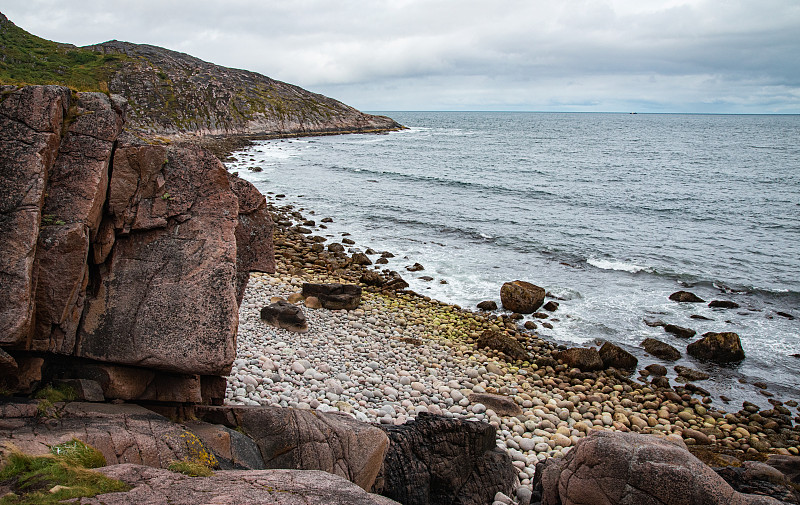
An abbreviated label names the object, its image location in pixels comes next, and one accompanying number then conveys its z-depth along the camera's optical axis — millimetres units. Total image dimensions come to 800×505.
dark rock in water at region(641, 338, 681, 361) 23422
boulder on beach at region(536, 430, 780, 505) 9805
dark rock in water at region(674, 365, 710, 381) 21781
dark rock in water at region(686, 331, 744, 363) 23016
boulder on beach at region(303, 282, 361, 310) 24844
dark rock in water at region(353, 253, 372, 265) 33650
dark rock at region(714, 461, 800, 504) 12539
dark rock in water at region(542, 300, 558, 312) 28094
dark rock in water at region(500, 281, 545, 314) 27625
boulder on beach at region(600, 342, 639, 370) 22391
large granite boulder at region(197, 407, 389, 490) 10727
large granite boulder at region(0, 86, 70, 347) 8477
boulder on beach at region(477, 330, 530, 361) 22500
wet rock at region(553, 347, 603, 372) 22016
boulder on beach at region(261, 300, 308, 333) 21344
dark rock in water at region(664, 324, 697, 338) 25328
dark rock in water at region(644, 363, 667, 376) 22078
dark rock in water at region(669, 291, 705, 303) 29797
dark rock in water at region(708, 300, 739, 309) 29109
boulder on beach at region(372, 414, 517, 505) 12016
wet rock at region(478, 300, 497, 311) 27891
